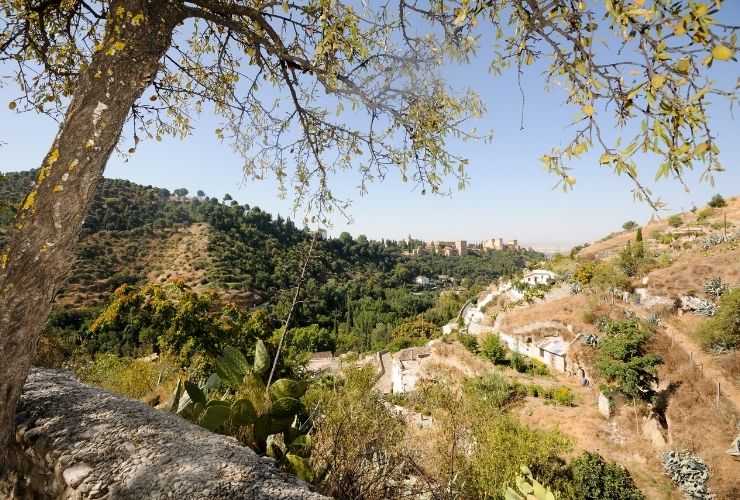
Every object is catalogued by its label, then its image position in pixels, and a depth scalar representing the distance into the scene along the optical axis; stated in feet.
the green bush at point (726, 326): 49.70
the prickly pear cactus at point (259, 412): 9.40
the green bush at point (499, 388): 54.65
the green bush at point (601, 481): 29.50
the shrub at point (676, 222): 116.06
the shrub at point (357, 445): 8.96
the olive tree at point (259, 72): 4.21
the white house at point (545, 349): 69.10
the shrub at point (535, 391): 58.57
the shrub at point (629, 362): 48.03
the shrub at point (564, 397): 54.95
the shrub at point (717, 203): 115.75
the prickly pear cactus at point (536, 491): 7.80
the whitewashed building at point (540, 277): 113.36
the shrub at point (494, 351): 75.10
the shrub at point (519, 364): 71.10
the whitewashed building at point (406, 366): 69.56
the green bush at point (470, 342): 82.56
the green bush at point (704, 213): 111.14
